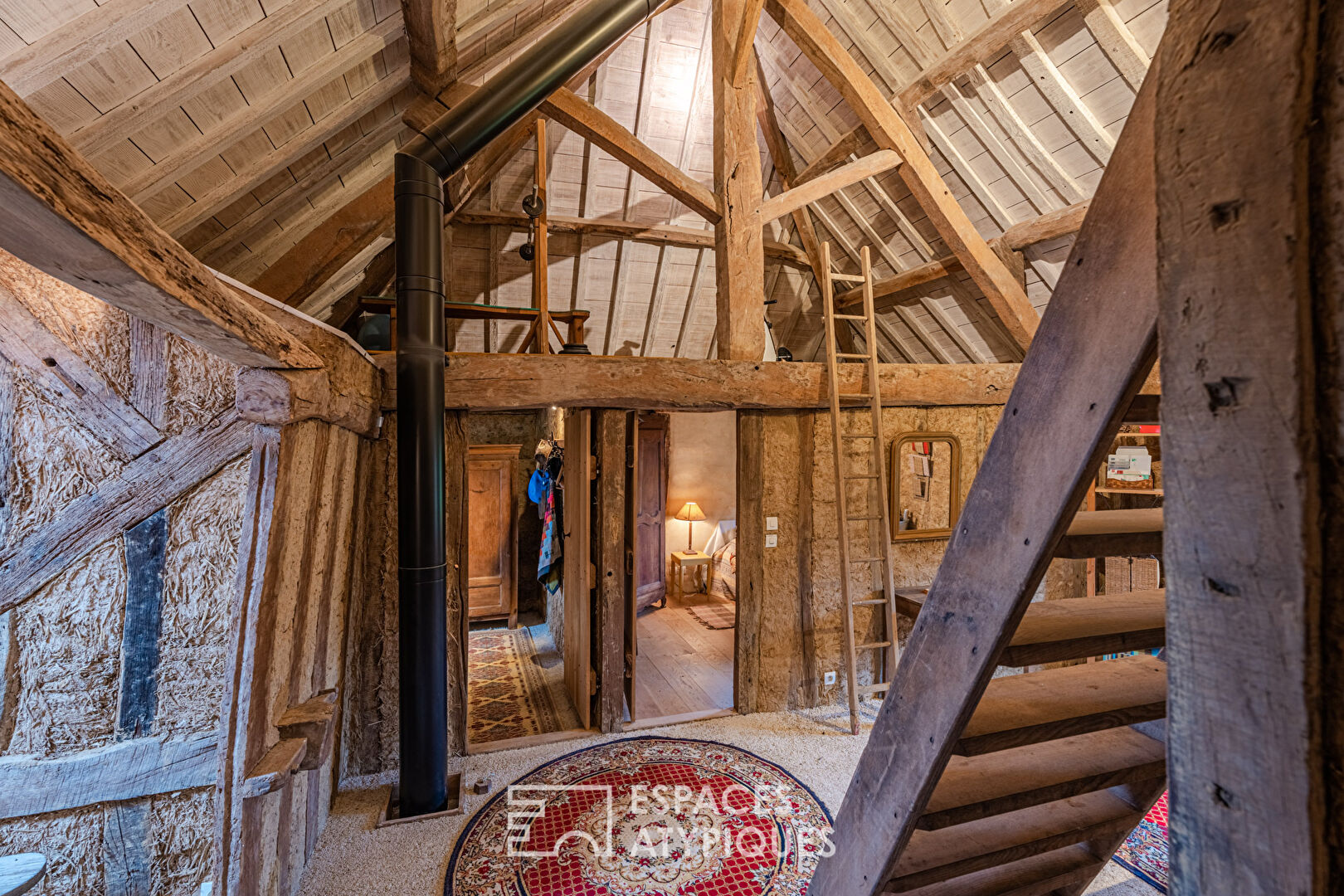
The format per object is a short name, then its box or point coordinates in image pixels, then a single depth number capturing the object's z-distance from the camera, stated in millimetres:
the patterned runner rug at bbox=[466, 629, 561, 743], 3889
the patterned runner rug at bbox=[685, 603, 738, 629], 6121
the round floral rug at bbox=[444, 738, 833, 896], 2480
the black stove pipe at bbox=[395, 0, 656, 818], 2723
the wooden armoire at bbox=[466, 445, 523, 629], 5707
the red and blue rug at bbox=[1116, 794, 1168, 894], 2525
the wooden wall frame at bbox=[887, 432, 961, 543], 4156
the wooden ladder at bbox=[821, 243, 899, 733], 3754
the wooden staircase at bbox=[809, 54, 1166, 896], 710
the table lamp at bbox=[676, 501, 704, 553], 7160
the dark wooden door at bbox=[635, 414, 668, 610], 6297
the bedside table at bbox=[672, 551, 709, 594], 6961
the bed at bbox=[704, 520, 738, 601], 6934
